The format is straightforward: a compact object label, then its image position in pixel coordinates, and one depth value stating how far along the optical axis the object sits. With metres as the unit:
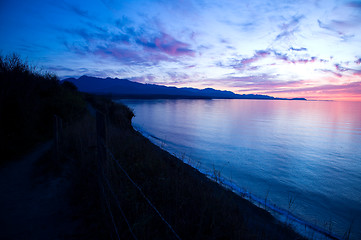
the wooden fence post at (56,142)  6.14
